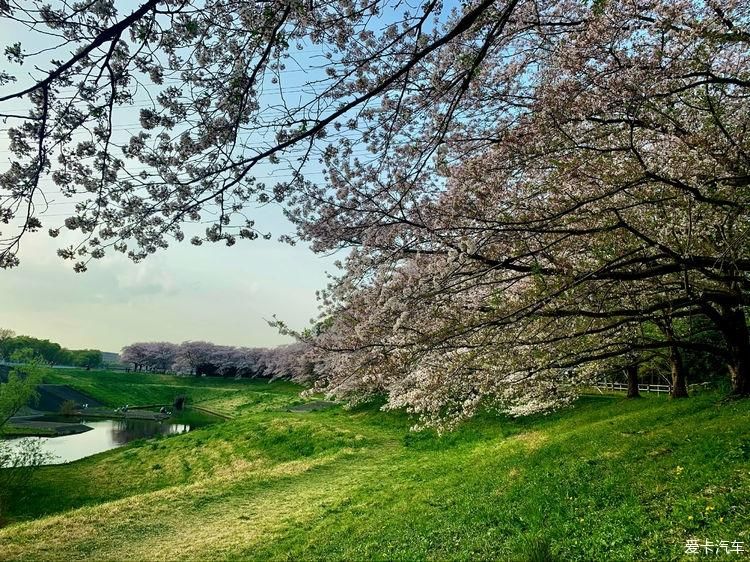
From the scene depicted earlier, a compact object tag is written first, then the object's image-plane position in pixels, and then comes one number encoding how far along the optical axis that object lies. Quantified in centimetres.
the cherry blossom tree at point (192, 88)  388
